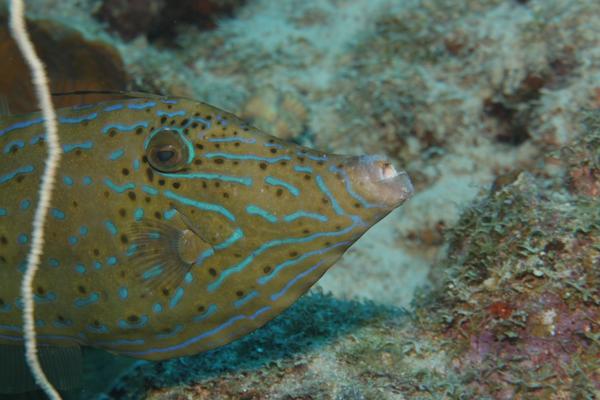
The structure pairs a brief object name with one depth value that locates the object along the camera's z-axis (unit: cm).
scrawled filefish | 71
